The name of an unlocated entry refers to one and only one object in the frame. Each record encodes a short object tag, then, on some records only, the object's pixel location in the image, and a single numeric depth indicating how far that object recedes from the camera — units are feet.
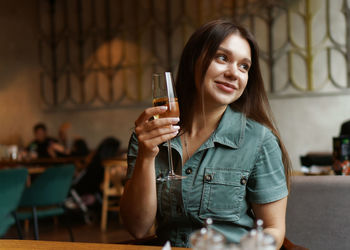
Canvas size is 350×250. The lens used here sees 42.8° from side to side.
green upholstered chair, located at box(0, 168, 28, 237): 10.00
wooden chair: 17.04
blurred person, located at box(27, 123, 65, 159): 22.57
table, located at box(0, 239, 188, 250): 3.56
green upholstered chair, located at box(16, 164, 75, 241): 11.94
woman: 4.50
